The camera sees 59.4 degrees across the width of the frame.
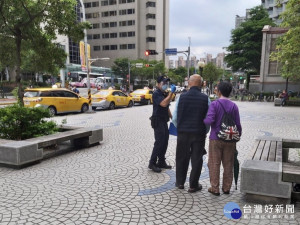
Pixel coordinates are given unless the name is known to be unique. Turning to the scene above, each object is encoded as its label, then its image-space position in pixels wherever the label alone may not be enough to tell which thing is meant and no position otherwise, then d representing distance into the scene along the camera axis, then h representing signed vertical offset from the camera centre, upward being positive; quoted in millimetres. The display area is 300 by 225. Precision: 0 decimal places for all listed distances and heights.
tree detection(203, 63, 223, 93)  58156 +761
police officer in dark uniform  5000 -807
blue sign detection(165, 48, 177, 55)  28406 +2673
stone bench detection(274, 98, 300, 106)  23253 -2213
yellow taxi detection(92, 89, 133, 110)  18641 -1756
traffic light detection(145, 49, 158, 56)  28038 +2529
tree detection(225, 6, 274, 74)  41562 +5439
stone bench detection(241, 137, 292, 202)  3662 -1463
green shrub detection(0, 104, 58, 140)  6371 -1207
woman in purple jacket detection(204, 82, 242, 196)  3918 -990
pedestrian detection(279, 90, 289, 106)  23453 -1842
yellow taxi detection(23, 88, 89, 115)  14455 -1395
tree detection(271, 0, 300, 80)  13104 +2412
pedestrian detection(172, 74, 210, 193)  4078 -789
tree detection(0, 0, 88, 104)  7926 +1705
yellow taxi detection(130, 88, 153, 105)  23172 -1799
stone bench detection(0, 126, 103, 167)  5355 -1538
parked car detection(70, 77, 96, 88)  48669 -1469
